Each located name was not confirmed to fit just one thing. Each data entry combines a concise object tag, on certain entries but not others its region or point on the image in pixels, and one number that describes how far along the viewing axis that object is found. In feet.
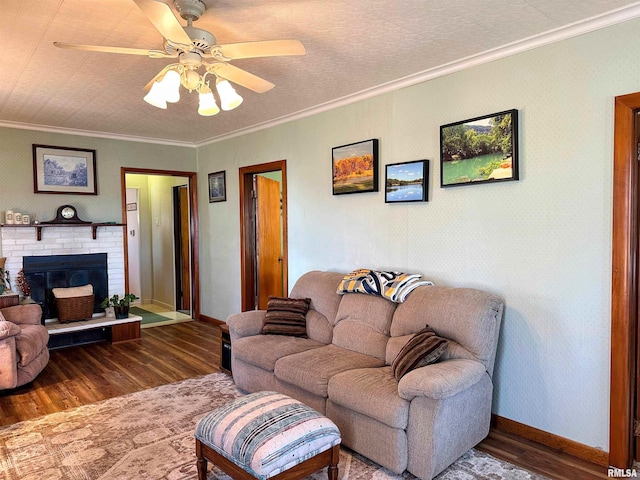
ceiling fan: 6.66
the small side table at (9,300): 13.45
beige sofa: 7.51
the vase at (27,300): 14.52
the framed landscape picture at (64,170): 16.20
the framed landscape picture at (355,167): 12.30
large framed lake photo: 9.24
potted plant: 16.72
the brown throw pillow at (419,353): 8.18
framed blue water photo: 11.01
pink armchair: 11.28
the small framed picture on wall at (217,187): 18.79
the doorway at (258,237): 17.88
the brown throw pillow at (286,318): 11.87
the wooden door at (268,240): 18.16
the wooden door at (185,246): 22.02
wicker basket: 15.80
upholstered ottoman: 6.45
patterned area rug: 7.89
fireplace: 16.06
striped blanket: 10.33
